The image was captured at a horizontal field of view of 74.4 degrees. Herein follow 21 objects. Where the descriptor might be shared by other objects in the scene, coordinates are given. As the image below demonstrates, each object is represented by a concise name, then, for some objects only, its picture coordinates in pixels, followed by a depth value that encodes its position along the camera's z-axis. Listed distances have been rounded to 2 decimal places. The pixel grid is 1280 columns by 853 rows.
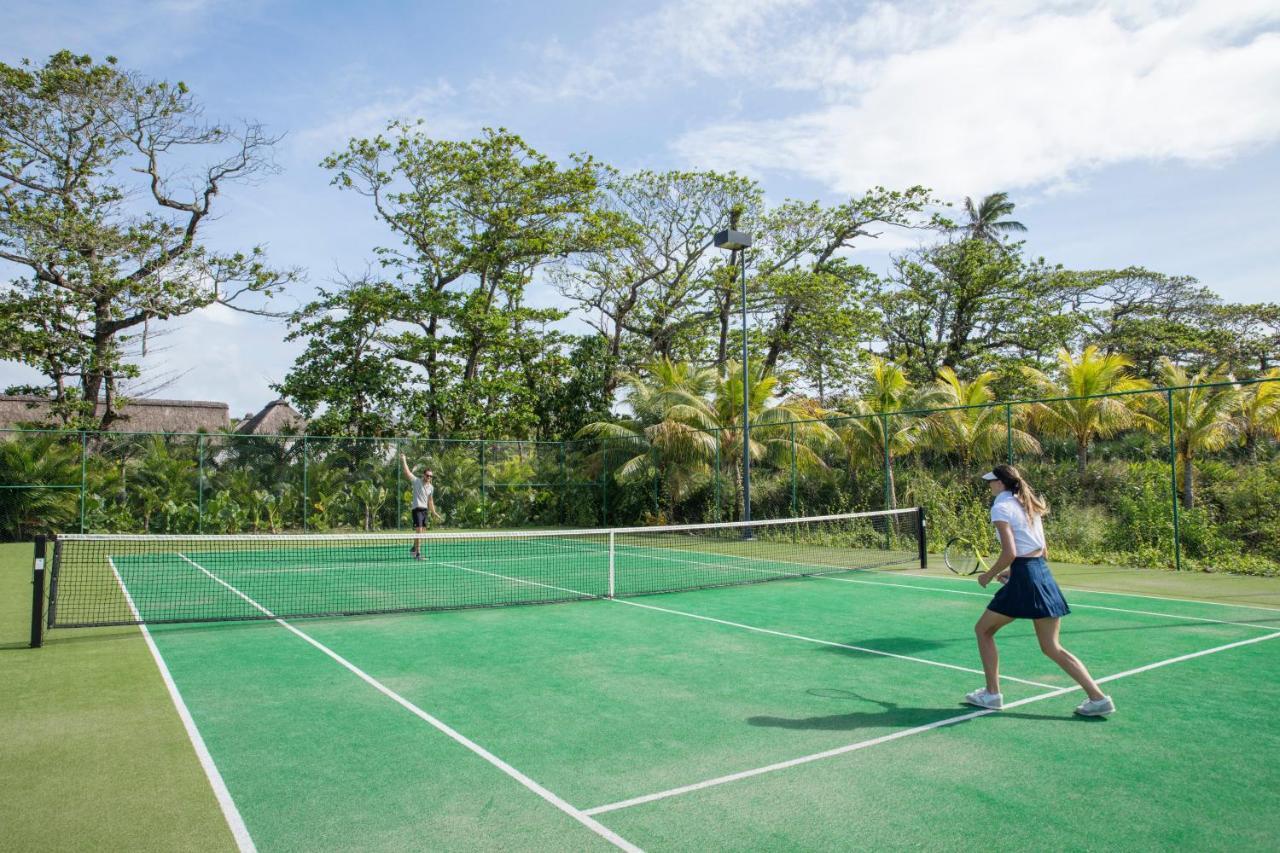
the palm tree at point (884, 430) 19.38
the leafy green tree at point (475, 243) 28.25
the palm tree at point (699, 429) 21.94
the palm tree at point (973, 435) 19.48
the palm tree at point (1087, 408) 18.94
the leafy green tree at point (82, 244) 22.14
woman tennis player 5.58
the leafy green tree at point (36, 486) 18.94
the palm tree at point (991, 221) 40.66
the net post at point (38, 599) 7.94
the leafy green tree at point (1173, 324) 38.62
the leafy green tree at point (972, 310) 34.34
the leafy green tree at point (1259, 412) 16.61
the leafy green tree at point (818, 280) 32.97
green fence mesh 15.73
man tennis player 16.59
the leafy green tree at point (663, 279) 32.91
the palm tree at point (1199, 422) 16.58
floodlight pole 17.47
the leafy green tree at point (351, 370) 27.83
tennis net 10.79
